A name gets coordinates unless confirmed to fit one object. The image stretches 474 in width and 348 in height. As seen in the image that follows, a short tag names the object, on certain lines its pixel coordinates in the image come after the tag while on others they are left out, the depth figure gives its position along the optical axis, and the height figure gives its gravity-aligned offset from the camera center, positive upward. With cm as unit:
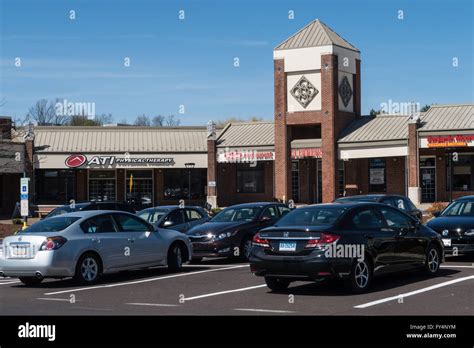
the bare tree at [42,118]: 8631 +774
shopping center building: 4619 +192
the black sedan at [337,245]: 1264 -112
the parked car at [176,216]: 2183 -99
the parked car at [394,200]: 2123 -56
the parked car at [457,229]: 1744 -117
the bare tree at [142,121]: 11119 +919
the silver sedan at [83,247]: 1502 -130
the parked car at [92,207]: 2445 -77
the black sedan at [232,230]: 1905 -122
